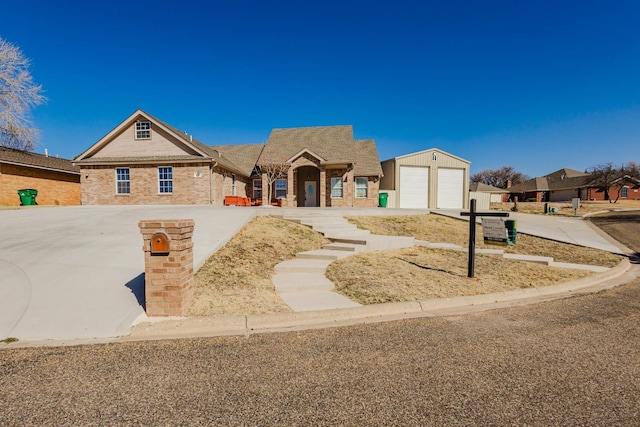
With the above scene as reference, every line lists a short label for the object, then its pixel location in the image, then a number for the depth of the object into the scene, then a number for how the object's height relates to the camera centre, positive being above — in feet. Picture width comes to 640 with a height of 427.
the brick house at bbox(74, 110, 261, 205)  59.57 +7.16
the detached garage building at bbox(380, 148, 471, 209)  78.69 +6.05
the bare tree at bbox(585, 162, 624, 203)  123.34 +11.33
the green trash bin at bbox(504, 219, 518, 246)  34.40 -3.07
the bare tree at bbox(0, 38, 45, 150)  60.13 +21.56
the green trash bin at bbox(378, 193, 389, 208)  74.33 +0.60
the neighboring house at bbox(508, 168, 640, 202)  137.90 +7.23
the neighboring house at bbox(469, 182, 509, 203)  182.71 +5.99
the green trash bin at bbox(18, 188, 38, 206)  57.36 +1.15
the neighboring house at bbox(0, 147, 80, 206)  60.49 +5.61
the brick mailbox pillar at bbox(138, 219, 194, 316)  12.82 -2.85
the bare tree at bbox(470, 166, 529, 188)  258.57 +23.06
